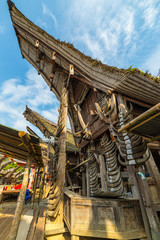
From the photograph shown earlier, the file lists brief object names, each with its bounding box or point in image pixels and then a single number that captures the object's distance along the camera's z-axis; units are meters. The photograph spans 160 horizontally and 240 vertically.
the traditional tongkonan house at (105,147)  3.05
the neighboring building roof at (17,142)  2.62
